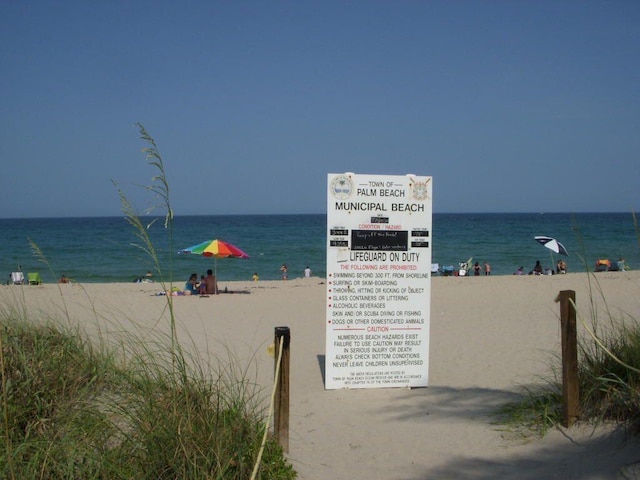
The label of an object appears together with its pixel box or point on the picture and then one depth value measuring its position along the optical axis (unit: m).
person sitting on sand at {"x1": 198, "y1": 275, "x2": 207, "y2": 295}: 18.33
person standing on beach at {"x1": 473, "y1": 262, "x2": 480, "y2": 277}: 27.44
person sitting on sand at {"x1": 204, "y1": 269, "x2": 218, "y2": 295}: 18.29
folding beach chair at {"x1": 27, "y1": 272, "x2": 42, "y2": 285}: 23.37
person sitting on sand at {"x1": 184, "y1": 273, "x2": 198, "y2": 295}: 18.75
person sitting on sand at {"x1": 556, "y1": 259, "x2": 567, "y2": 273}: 25.61
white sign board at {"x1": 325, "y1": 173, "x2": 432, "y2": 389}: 7.10
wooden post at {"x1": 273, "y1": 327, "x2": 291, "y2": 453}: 4.85
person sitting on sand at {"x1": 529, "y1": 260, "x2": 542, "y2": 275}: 26.65
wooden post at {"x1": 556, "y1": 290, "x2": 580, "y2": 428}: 4.90
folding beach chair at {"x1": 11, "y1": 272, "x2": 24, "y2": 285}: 22.21
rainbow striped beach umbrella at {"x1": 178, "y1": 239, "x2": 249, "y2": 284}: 18.31
